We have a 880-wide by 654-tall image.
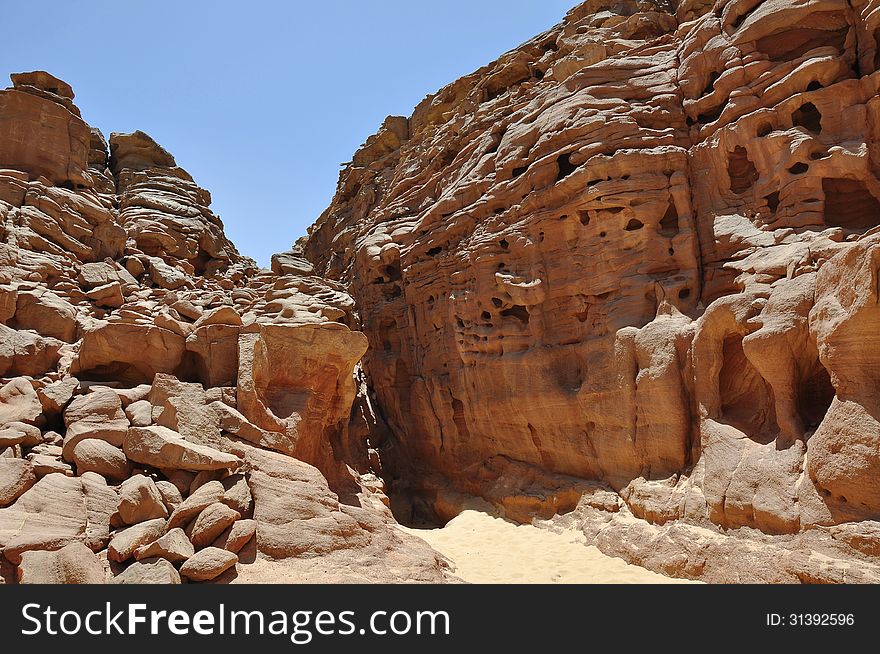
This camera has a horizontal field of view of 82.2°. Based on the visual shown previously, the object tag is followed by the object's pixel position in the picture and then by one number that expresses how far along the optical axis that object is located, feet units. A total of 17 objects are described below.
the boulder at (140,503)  20.56
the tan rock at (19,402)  24.63
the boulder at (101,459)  22.90
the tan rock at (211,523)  20.27
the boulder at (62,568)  16.49
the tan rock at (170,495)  21.71
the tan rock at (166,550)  18.66
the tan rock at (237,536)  20.72
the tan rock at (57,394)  26.07
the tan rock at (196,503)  20.66
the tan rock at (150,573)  17.62
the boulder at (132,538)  18.66
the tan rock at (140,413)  26.45
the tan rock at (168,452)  23.16
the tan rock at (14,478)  20.16
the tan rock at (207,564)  18.42
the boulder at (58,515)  18.04
